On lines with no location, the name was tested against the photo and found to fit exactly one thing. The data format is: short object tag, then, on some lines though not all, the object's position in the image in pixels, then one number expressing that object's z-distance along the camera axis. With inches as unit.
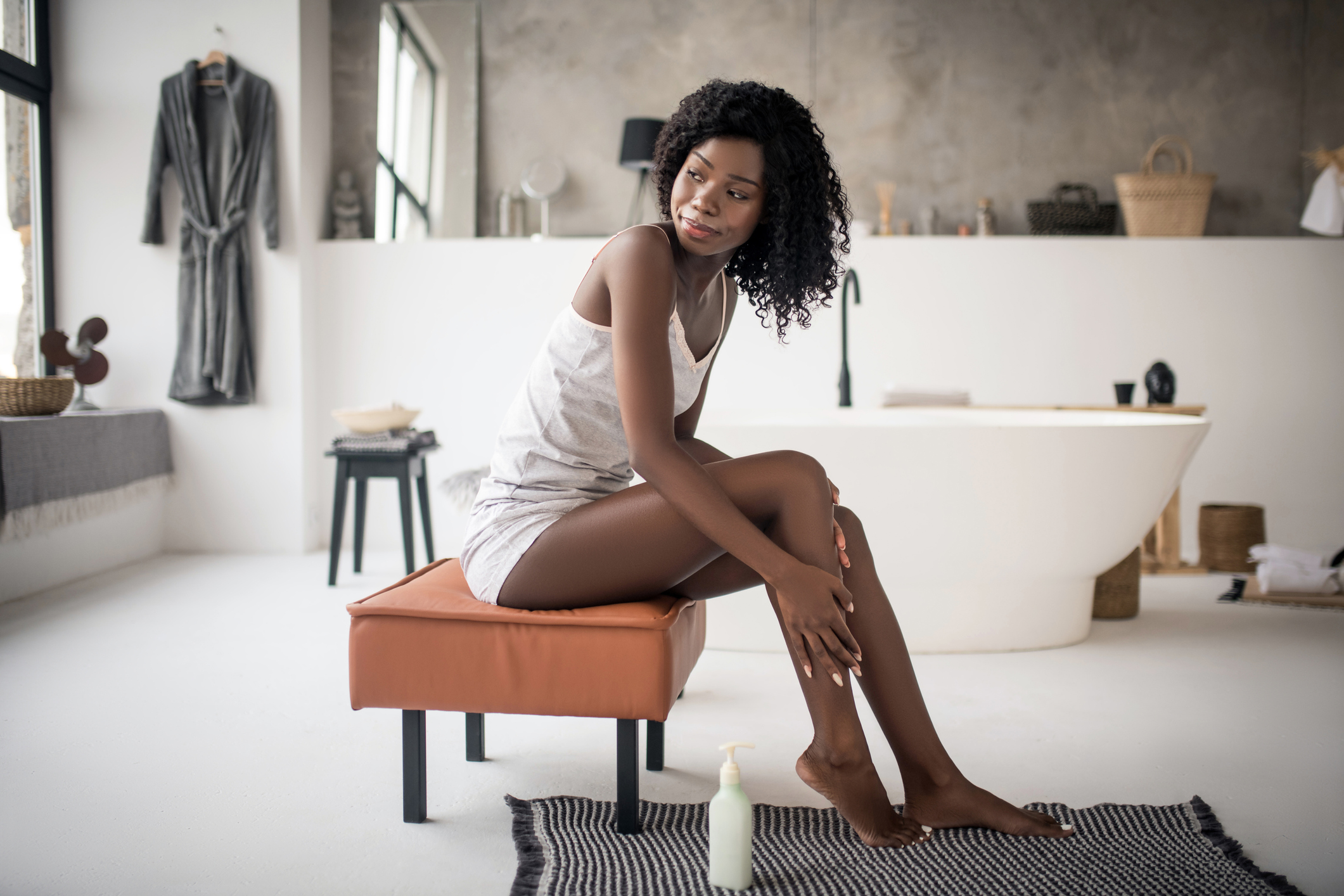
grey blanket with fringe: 119.2
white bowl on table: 132.6
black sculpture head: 145.3
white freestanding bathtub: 99.2
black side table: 132.6
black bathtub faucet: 129.1
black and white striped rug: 51.7
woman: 52.6
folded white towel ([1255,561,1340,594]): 127.6
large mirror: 173.2
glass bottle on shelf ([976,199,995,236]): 166.9
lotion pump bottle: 50.1
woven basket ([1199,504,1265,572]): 148.8
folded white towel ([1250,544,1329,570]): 130.2
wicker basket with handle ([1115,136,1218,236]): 158.7
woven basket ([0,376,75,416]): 125.5
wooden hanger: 153.5
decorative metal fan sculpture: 143.7
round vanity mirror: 174.2
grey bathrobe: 153.7
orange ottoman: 55.3
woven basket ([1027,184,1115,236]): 162.2
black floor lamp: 163.6
